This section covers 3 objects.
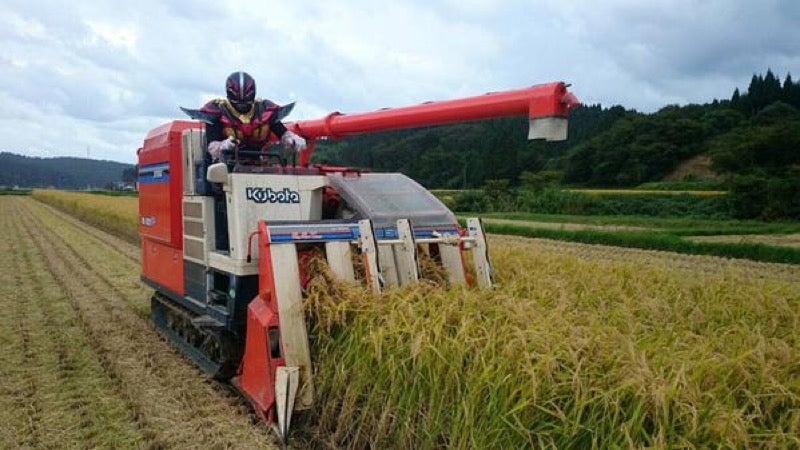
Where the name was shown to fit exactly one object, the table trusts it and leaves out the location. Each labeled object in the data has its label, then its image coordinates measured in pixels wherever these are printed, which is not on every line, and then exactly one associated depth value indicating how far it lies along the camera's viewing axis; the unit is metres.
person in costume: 5.73
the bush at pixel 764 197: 24.34
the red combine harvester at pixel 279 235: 4.21
